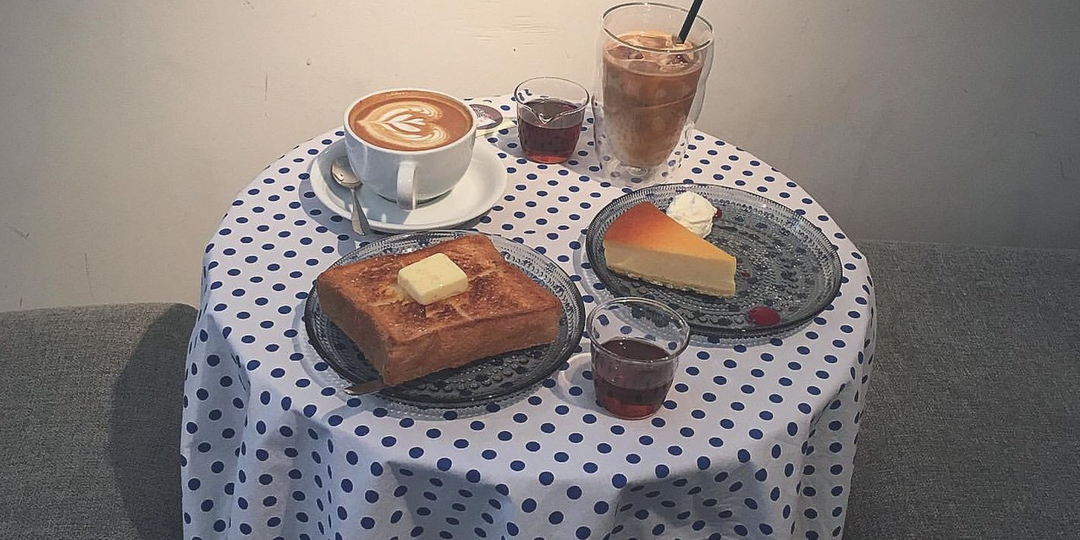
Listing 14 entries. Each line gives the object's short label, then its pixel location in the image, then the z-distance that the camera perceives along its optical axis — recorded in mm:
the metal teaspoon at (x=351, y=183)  1311
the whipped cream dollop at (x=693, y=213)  1326
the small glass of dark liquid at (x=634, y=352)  1031
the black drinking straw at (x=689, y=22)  1404
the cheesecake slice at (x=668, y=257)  1229
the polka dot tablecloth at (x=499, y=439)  999
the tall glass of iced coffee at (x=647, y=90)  1435
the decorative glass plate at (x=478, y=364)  1031
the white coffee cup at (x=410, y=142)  1318
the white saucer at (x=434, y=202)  1345
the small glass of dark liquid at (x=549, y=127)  1518
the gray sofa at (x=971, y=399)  1472
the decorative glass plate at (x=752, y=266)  1195
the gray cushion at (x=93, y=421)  1368
